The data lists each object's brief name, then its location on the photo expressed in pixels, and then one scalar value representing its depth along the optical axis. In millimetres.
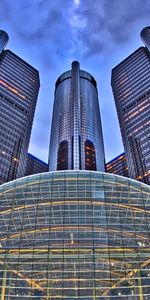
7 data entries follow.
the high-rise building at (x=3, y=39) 123475
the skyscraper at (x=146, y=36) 123199
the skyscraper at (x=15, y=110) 90423
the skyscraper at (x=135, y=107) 94608
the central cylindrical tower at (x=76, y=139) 120596
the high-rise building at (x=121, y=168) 144982
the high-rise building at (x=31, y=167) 146241
